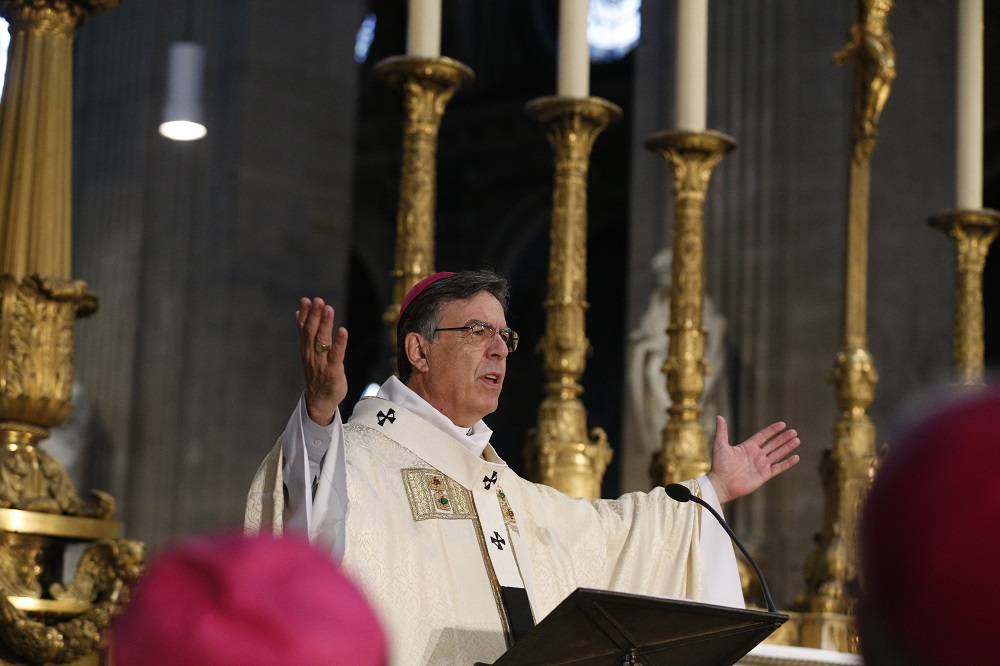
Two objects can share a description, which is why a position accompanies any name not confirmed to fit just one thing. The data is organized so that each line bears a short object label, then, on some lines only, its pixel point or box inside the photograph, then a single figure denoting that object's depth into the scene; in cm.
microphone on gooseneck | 616
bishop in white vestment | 618
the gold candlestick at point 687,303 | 966
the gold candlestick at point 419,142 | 924
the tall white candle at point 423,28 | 928
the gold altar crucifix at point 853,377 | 1043
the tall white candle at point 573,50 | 966
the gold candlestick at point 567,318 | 944
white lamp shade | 1892
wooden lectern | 498
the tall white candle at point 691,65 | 991
